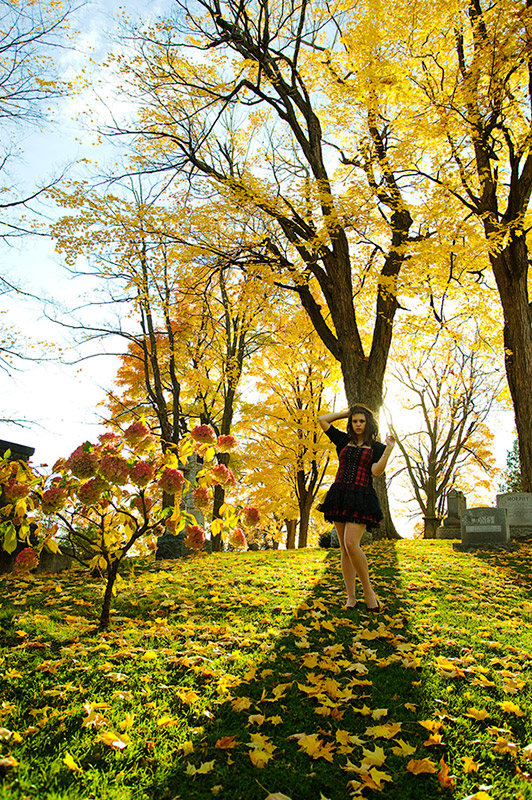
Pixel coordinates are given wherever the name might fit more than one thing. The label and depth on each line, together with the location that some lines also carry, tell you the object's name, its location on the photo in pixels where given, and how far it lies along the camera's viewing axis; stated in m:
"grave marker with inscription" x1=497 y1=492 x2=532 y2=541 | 9.86
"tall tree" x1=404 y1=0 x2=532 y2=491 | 9.09
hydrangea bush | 3.36
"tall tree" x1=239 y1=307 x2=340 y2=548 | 15.79
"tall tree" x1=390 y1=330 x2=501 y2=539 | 19.70
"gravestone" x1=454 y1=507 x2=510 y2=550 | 8.80
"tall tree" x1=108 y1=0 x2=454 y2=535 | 9.30
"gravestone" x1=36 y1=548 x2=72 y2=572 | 7.50
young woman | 4.21
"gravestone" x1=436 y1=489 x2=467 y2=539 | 12.25
